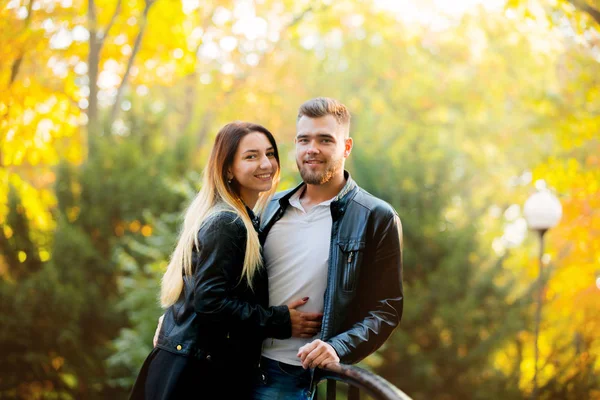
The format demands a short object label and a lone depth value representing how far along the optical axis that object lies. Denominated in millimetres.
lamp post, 9766
